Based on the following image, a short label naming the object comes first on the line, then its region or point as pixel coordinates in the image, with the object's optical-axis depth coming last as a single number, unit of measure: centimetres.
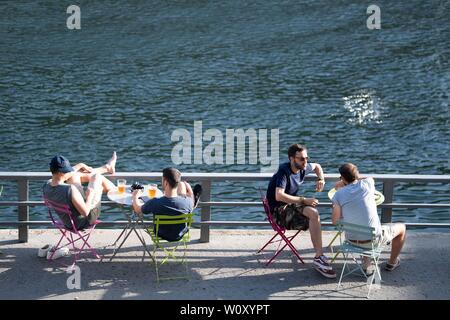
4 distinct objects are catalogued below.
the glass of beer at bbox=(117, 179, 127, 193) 1086
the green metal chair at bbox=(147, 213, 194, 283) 1012
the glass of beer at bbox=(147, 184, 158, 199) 1082
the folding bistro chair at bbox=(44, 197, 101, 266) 1043
